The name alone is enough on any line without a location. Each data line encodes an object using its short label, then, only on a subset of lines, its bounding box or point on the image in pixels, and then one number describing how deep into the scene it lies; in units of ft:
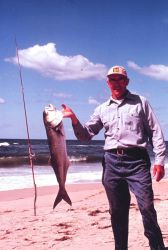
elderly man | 14.19
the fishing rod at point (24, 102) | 17.29
